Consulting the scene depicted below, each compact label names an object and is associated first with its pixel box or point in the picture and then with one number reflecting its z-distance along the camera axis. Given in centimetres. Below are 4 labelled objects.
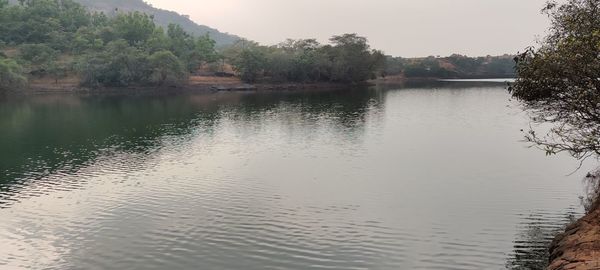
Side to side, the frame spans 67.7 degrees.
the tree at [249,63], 17888
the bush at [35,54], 16875
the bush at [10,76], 13738
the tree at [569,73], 2309
